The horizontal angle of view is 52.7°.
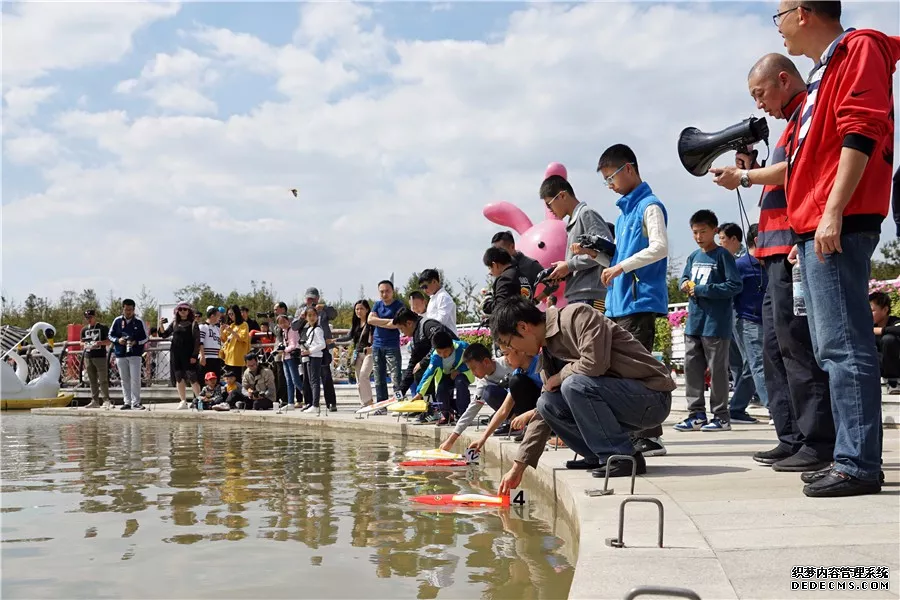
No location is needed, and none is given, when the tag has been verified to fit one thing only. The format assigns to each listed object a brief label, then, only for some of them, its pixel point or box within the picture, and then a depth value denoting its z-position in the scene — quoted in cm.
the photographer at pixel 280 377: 1517
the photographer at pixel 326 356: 1335
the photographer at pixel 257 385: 1510
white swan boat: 2022
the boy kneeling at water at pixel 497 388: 628
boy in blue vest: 563
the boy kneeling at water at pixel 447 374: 896
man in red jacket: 379
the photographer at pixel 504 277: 768
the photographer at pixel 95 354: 1691
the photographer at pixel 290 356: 1390
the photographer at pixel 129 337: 1580
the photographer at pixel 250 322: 1591
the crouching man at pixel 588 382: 475
